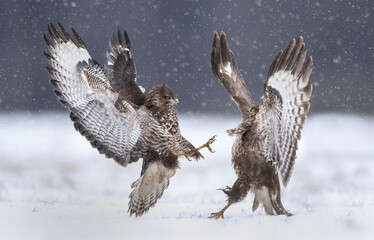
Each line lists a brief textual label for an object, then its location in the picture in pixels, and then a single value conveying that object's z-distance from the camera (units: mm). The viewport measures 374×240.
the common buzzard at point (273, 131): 16840
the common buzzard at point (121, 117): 16942
